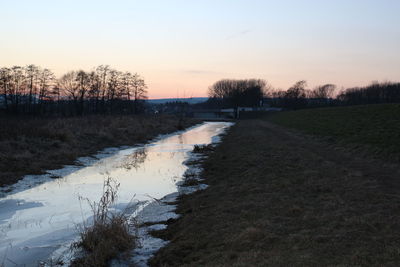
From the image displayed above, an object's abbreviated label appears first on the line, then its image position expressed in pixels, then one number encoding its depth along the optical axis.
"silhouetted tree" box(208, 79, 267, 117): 136.79
